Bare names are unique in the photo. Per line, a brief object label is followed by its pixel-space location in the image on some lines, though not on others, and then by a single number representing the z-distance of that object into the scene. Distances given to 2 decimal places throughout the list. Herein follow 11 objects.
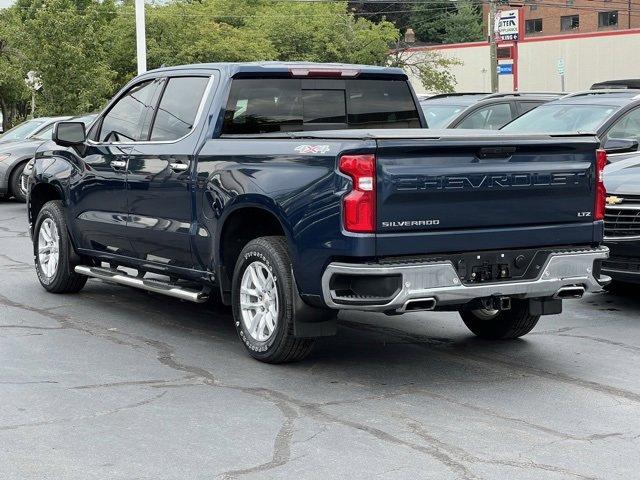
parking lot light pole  25.16
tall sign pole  38.41
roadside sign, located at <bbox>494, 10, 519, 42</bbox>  37.31
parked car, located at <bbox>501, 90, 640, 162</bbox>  11.92
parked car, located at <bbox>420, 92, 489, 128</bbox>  15.94
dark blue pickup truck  6.61
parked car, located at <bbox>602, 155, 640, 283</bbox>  9.30
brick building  82.94
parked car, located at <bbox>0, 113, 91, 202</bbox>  20.25
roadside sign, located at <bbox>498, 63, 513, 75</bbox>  41.12
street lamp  31.94
